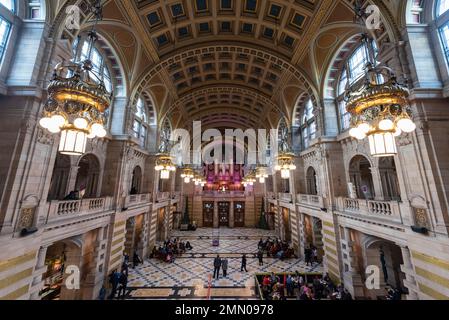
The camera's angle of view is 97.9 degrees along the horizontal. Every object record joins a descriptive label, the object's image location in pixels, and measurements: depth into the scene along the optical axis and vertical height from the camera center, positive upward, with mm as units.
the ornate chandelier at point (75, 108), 3420 +1588
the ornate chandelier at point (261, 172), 16359 +1897
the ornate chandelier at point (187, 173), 16672 +1820
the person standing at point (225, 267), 12578 -4597
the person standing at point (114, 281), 9906 -4484
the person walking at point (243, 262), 13172 -4468
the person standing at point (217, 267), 12227 -4476
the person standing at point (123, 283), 10062 -4596
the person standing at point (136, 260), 13965 -4702
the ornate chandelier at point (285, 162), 10234 +1702
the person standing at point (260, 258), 14211 -4539
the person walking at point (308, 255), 14125 -4324
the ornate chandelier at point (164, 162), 11141 +1813
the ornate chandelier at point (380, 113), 3639 +1617
